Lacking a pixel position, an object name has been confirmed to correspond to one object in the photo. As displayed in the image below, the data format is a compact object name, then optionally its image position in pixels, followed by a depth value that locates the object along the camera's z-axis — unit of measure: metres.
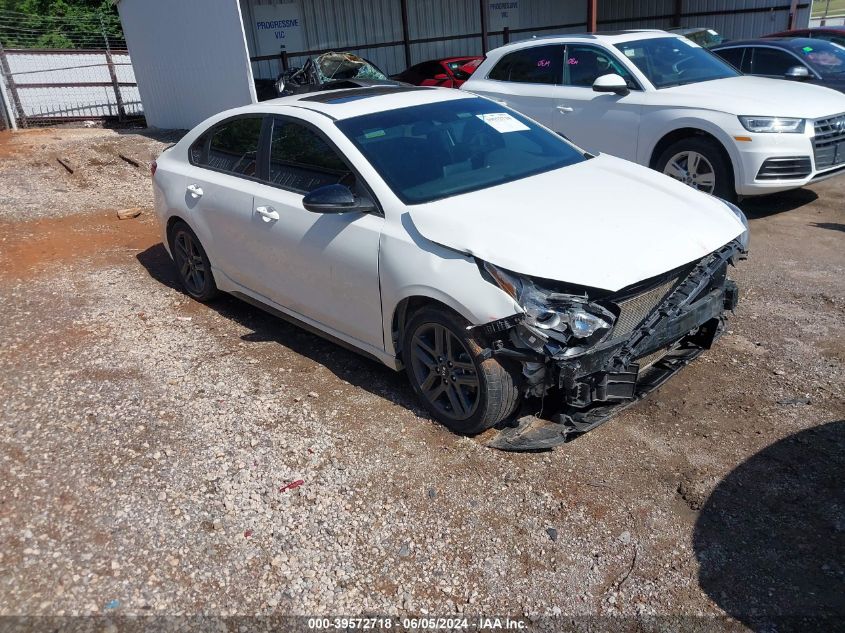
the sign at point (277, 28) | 18.33
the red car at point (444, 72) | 14.86
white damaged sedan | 3.54
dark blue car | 9.61
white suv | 6.93
